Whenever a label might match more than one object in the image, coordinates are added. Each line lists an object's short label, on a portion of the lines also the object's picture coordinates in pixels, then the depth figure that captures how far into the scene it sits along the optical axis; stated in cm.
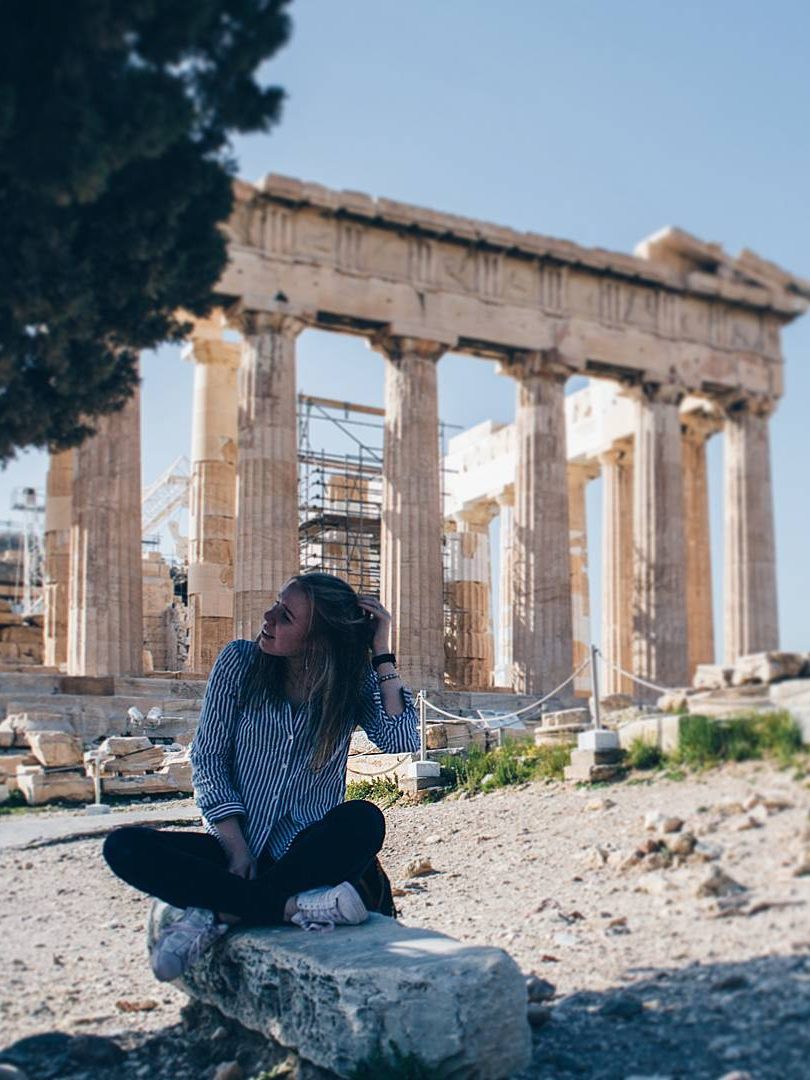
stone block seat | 469
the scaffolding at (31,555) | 3925
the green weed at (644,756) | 966
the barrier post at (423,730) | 1370
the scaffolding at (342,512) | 3081
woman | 548
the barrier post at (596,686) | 1109
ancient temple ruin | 2495
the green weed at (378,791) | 1255
